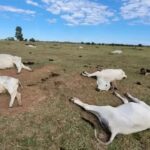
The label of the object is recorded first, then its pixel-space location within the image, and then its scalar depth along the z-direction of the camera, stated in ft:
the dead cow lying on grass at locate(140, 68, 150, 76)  18.03
